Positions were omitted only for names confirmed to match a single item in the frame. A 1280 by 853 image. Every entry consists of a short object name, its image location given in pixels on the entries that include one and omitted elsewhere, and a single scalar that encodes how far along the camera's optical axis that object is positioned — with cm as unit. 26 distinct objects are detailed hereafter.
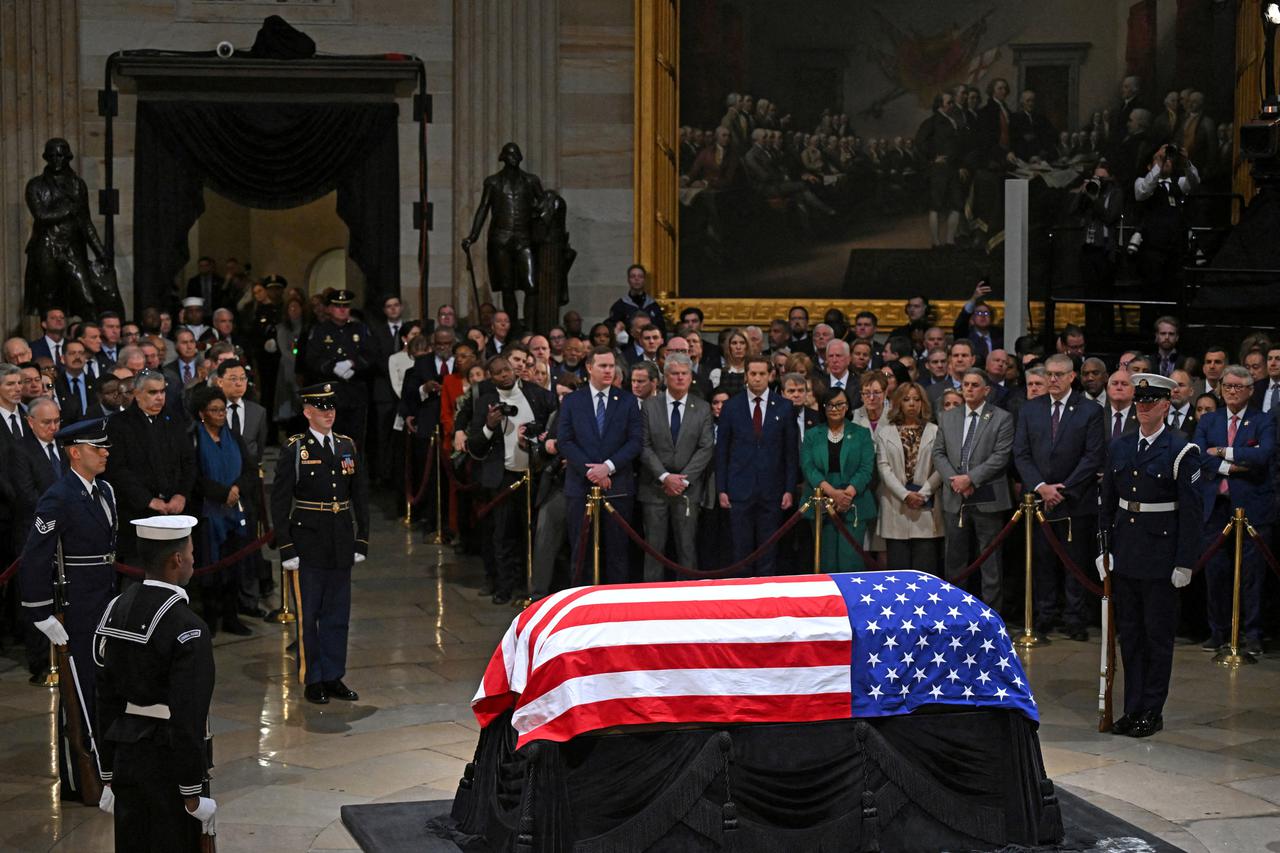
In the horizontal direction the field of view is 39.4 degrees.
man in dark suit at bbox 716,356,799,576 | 1164
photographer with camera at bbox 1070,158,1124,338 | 1647
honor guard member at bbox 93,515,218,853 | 601
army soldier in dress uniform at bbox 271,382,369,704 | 995
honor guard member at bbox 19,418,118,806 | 819
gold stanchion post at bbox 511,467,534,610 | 1256
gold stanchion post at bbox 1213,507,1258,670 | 1098
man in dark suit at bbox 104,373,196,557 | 1066
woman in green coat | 1148
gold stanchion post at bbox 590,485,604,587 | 1162
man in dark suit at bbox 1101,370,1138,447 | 1118
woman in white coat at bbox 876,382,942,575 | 1159
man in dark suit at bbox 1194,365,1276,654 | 1102
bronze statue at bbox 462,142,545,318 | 1783
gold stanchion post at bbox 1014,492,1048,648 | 1130
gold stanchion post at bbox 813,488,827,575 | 1148
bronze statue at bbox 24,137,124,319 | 1742
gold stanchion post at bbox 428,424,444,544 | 1434
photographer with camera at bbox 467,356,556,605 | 1251
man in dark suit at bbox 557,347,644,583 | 1163
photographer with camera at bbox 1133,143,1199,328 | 1667
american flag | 715
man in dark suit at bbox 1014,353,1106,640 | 1124
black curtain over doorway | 1827
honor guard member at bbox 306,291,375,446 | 1589
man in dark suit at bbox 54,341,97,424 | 1318
